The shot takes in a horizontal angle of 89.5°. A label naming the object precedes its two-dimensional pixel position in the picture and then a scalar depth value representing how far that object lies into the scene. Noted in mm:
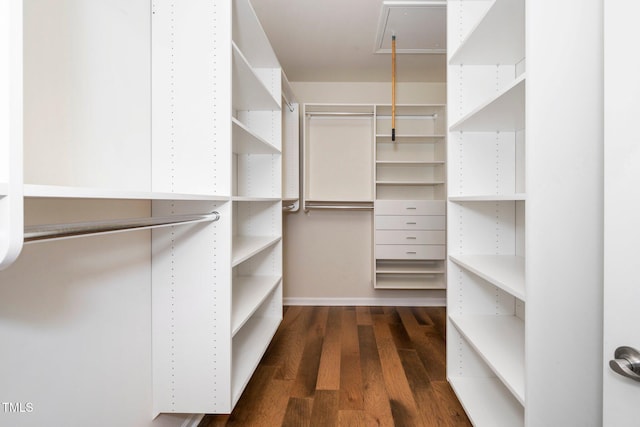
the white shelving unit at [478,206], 1554
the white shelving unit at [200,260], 1236
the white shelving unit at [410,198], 2949
